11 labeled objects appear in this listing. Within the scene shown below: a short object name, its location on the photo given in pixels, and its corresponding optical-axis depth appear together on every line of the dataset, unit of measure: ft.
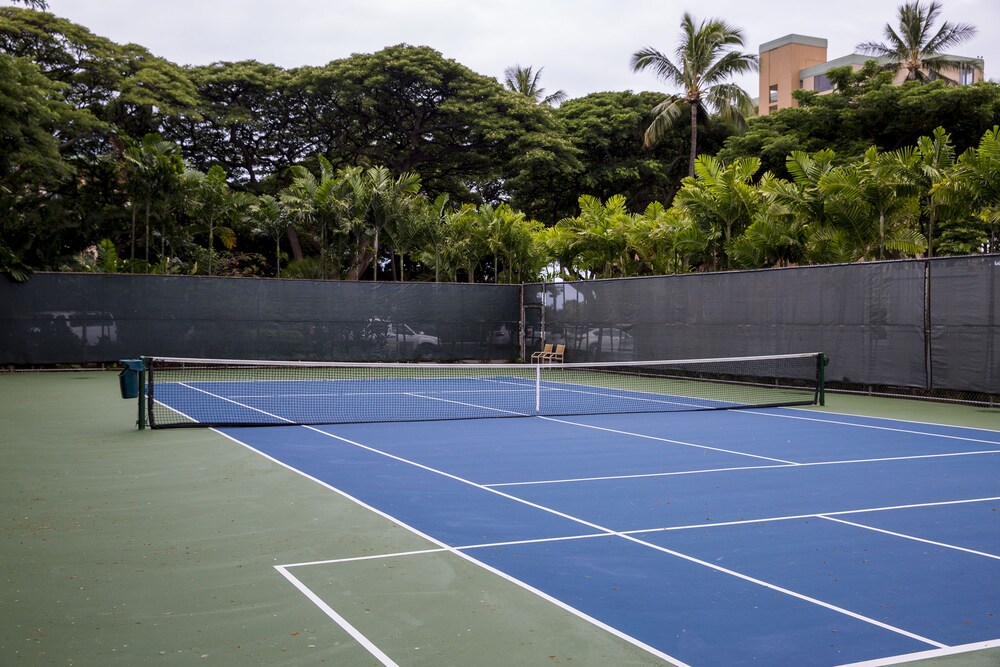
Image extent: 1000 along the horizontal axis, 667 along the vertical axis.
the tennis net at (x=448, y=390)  45.91
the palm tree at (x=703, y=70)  118.93
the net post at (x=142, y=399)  37.99
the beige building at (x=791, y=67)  232.94
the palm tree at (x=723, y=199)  69.67
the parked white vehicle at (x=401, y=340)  80.07
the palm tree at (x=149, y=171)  82.89
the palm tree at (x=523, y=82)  167.32
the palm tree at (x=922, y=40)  133.90
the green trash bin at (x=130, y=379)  37.96
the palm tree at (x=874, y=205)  58.29
